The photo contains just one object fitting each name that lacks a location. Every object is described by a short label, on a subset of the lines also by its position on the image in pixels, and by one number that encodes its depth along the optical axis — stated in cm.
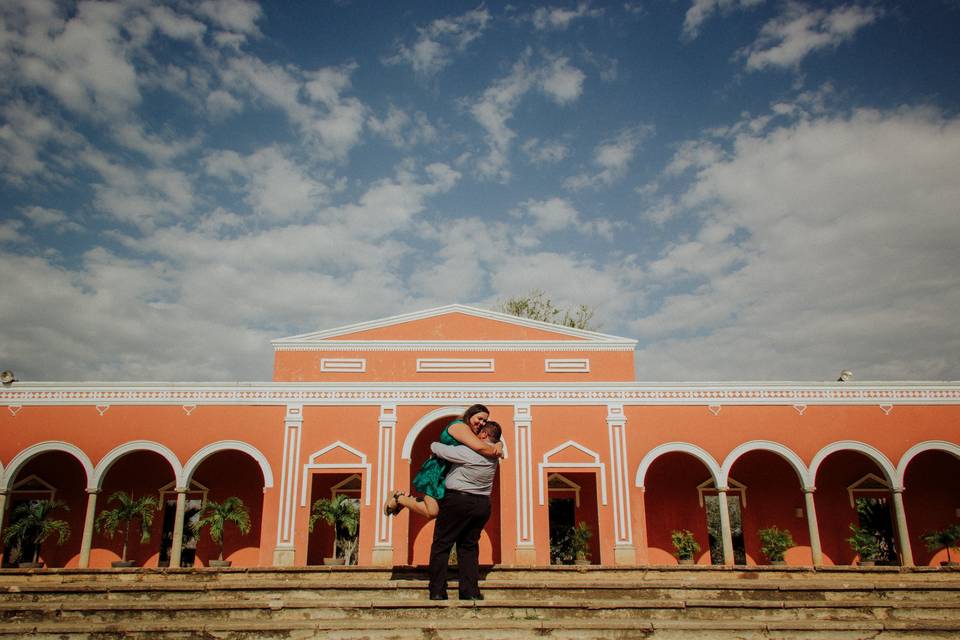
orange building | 1445
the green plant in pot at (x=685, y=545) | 1465
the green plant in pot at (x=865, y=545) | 1460
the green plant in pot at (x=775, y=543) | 1448
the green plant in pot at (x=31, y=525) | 1362
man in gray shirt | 578
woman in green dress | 597
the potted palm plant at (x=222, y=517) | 1433
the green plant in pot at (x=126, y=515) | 1391
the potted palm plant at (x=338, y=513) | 1443
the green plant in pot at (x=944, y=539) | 1421
